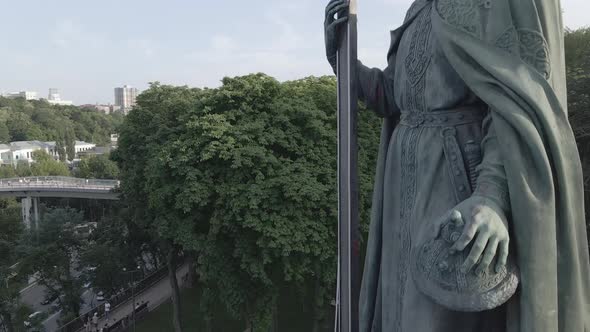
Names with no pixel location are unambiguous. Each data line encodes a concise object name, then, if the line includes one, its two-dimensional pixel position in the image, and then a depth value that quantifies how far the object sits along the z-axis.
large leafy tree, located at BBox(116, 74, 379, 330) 17.80
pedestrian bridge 54.66
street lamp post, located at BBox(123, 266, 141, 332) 30.50
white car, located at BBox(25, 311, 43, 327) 24.14
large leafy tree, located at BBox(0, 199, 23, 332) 23.58
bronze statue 2.79
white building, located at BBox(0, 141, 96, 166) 96.19
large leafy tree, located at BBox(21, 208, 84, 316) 27.22
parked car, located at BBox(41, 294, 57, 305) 29.33
